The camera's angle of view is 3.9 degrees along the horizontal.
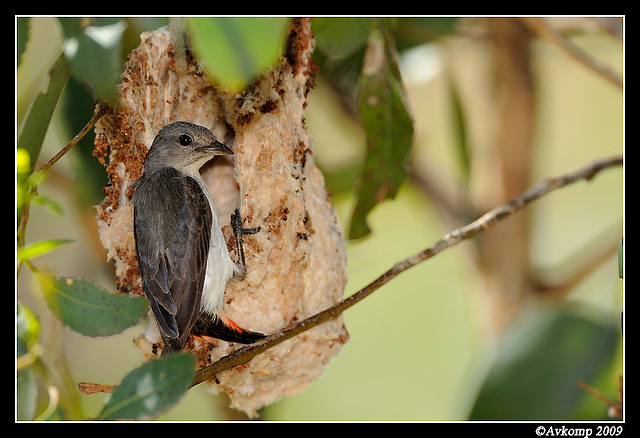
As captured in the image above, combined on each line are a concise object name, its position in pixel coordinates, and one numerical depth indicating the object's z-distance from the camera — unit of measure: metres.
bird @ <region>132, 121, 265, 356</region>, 2.79
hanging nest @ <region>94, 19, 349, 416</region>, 2.81
